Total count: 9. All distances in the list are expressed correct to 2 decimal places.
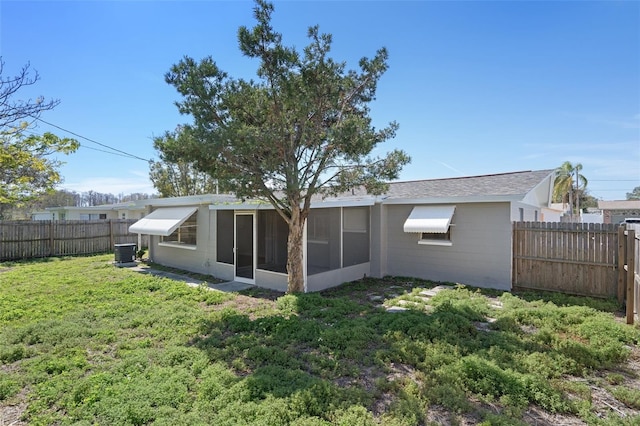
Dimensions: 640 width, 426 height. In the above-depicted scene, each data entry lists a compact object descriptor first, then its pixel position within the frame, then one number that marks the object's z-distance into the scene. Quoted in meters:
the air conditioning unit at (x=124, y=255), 14.33
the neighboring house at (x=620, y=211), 37.60
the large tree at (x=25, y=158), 5.71
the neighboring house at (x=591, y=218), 29.94
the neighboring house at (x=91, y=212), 28.59
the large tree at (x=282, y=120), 6.96
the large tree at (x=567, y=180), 32.72
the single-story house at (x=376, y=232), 9.96
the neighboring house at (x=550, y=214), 14.40
